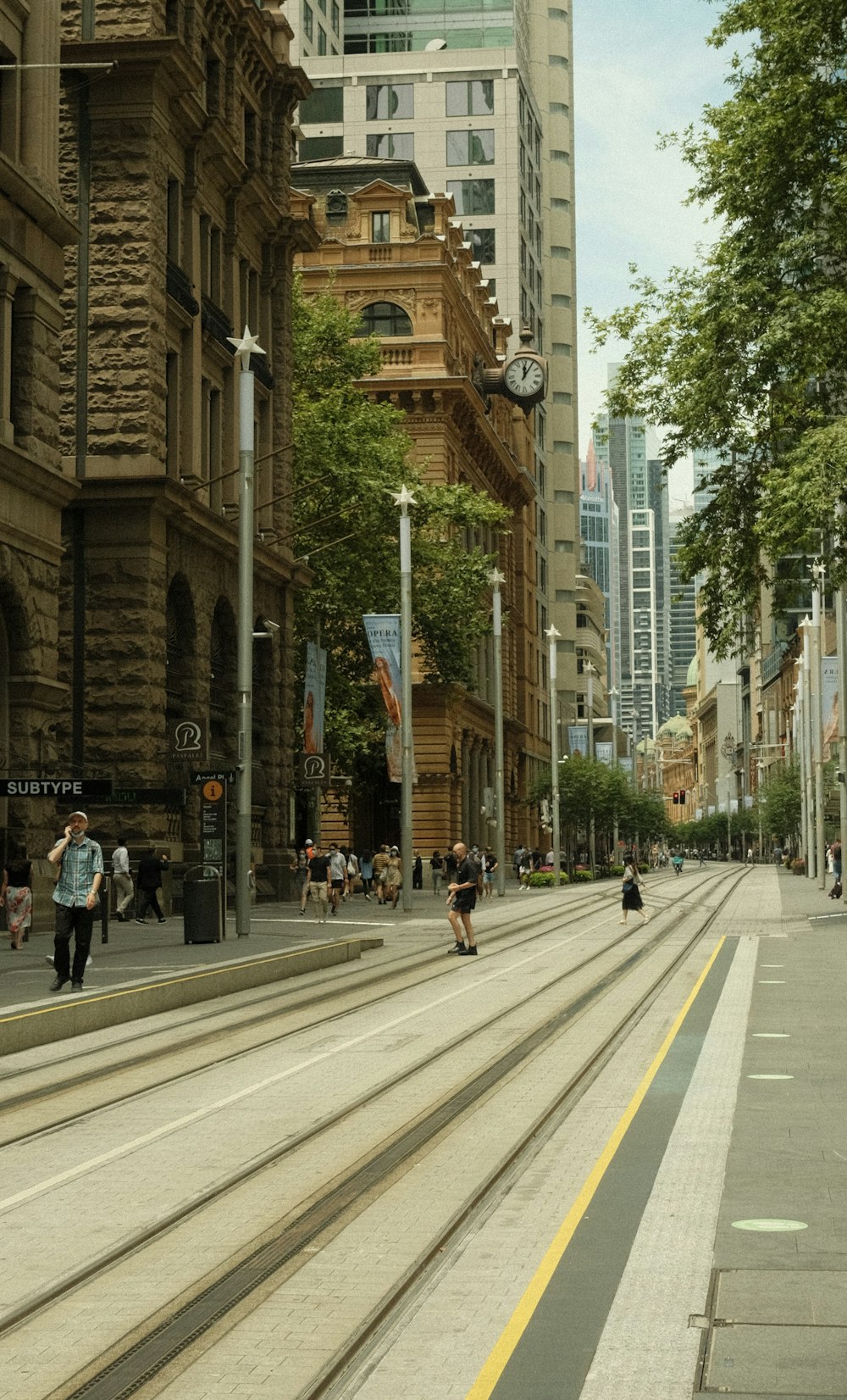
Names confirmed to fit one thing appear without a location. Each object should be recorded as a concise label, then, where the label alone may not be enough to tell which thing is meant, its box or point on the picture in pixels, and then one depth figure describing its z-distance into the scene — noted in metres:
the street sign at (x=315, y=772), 41.81
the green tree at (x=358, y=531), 49.31
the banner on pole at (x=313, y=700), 39.75
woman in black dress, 36.22
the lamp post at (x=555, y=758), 66.69
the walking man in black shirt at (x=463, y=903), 27.06
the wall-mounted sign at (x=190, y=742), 33.81
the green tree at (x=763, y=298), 28.59
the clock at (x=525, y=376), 80.31
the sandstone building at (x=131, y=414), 28.62
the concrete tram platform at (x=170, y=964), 16.03
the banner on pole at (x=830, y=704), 40.34
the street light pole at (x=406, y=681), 42.88
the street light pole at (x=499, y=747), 54.47
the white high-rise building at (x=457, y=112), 95.75
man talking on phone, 17.78
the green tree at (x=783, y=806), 115.31
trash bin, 26.14
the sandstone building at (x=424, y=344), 67.19
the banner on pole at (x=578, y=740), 84.31
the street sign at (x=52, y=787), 23.55
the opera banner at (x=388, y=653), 41.38
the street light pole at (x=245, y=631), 28.00
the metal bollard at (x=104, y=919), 25.55
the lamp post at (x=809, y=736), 58.83
